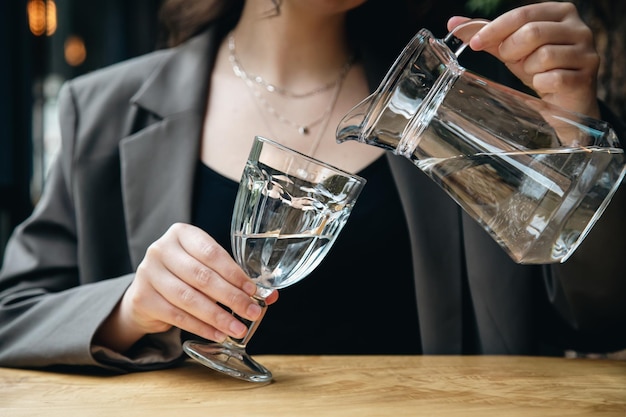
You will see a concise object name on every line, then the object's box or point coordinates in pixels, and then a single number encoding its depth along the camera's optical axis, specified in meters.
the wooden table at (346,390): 0.72
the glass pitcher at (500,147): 0.72
